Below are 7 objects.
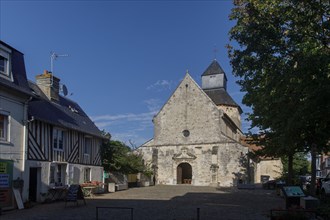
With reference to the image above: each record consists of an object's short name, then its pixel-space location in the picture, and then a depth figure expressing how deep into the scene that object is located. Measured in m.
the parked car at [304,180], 26.86
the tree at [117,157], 25.94
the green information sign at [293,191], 11.64
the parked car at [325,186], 18.81
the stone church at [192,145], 36.41
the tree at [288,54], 9.79
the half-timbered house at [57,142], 16.72
